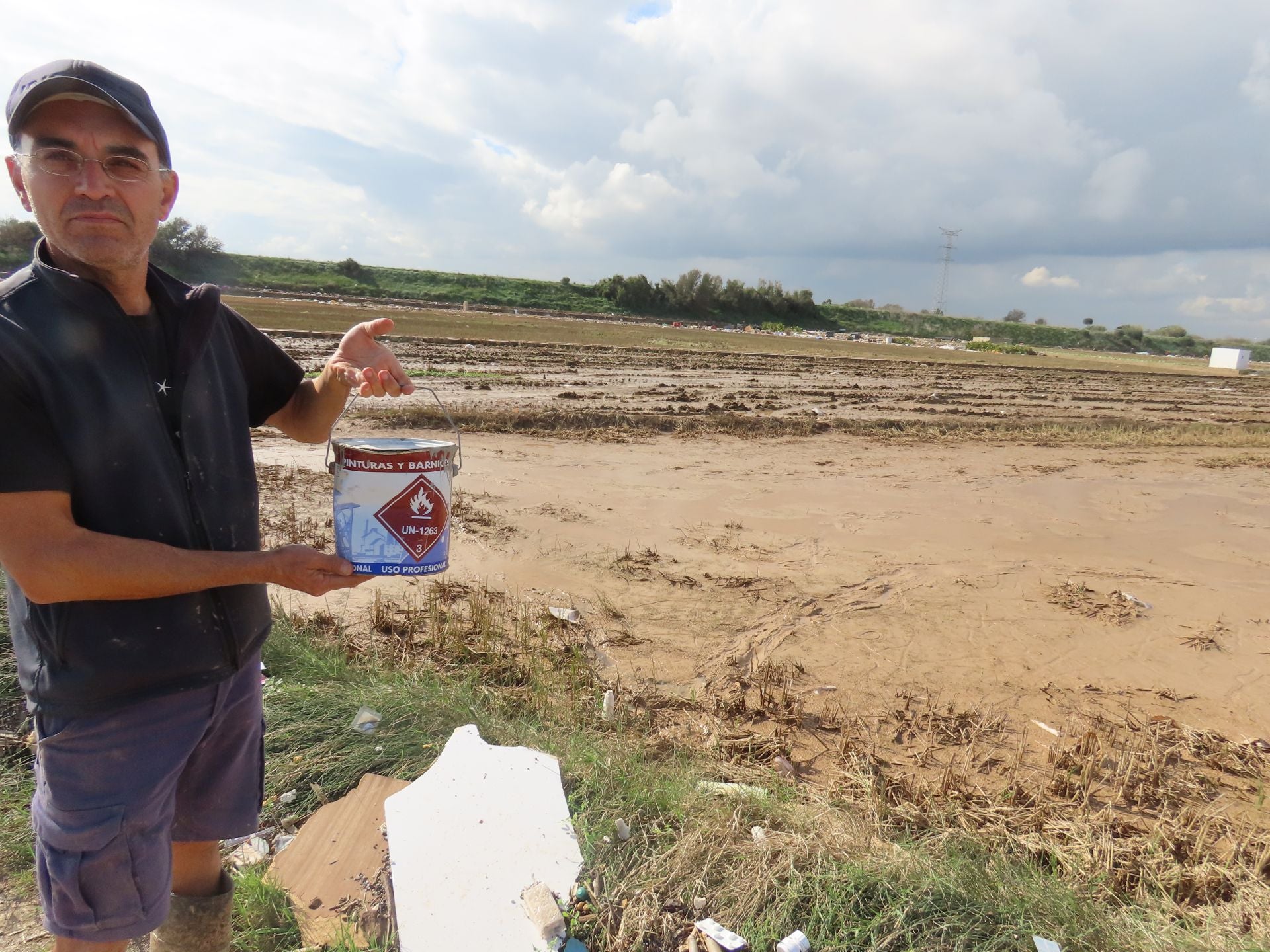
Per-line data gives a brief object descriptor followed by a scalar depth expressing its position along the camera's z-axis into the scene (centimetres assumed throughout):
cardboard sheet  233
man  147
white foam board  226
